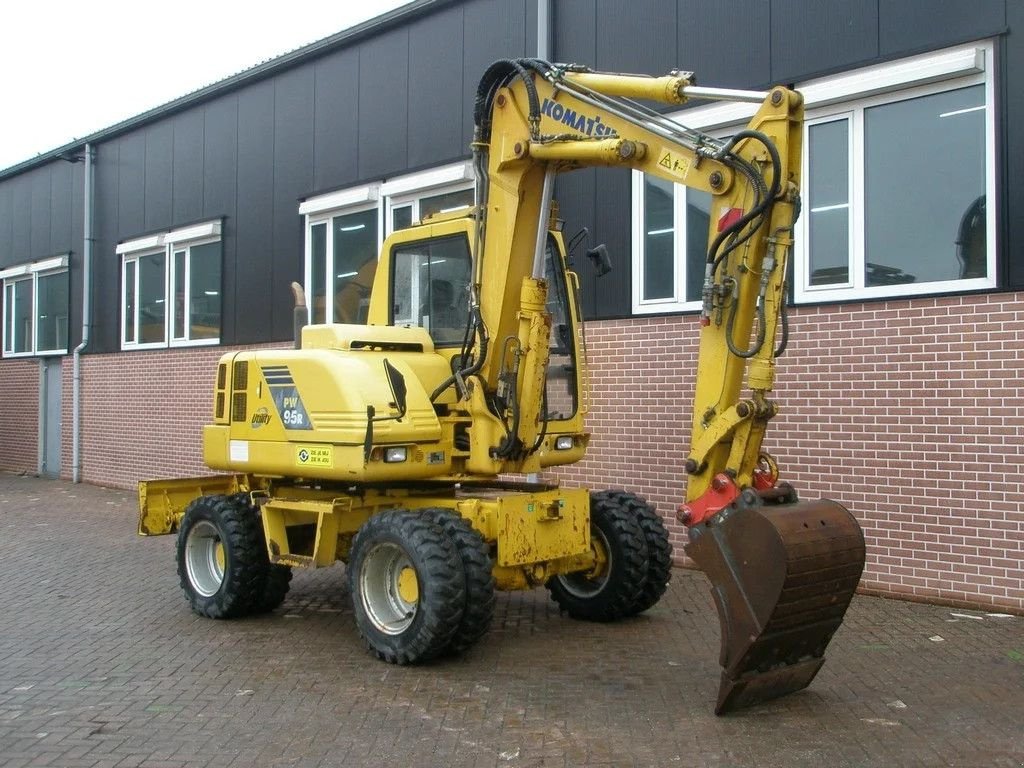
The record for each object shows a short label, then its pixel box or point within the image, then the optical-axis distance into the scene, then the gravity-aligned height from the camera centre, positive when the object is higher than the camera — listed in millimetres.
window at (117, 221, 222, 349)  16328 +1715
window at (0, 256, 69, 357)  20047 +1695
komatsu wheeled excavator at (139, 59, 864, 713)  5645 -270
